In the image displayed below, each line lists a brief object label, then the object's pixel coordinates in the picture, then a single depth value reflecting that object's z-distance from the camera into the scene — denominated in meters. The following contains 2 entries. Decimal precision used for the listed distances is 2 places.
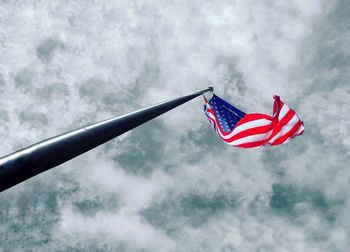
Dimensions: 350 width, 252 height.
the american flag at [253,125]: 17.89
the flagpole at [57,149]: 5.86
